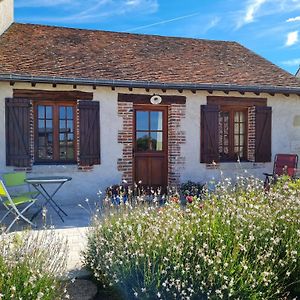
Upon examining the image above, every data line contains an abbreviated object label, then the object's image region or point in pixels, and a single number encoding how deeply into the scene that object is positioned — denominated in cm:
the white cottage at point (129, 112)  743
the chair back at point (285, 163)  812
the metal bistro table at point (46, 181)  603
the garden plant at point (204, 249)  264
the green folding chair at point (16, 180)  647
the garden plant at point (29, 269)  248
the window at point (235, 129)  853
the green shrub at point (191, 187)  778
